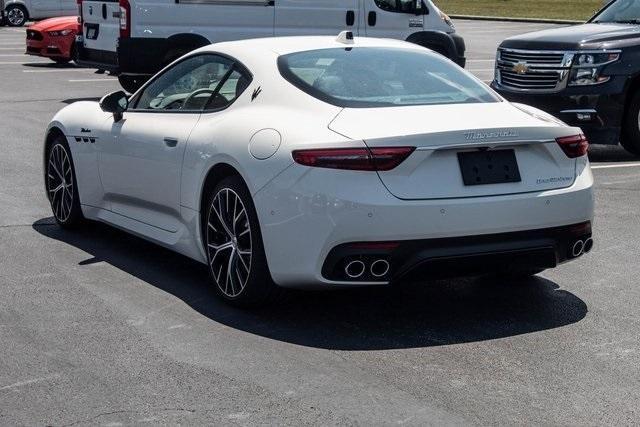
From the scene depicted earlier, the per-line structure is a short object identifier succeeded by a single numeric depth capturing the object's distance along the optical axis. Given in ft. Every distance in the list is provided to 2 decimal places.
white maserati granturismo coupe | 20.58
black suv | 42.14
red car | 75.36
